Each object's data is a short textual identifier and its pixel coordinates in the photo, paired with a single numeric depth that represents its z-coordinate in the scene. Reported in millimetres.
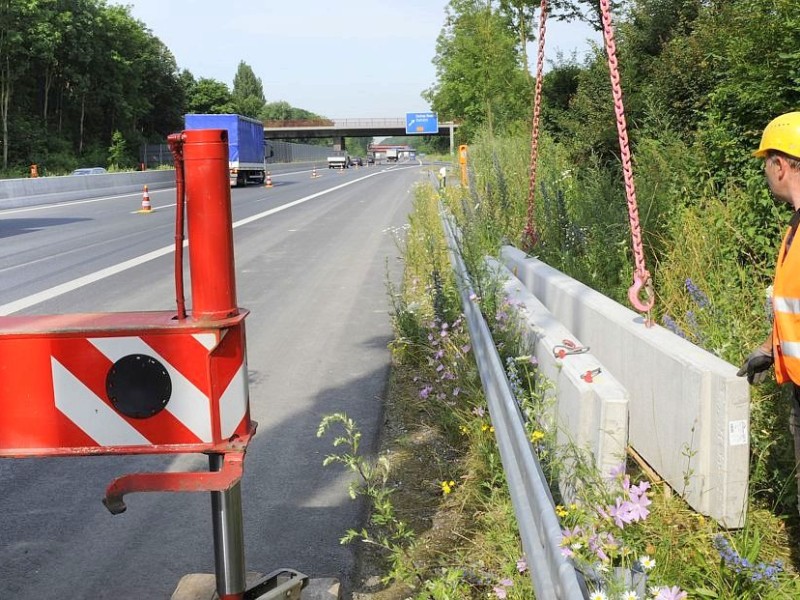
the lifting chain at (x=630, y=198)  3422
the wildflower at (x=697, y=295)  4586
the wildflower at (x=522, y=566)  2707
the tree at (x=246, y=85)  160500
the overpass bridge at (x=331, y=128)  104806
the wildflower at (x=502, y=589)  2710
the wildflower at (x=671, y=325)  4129
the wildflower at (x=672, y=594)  2012
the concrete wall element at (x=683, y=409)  2965
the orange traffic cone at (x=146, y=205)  21044
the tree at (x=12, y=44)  48344
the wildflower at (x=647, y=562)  2225
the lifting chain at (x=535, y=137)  5084
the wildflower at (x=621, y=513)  2348
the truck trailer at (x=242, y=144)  36188
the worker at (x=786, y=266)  2502
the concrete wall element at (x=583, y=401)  2822
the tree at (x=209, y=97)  90625
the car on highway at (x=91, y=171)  37159
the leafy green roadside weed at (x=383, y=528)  3209
